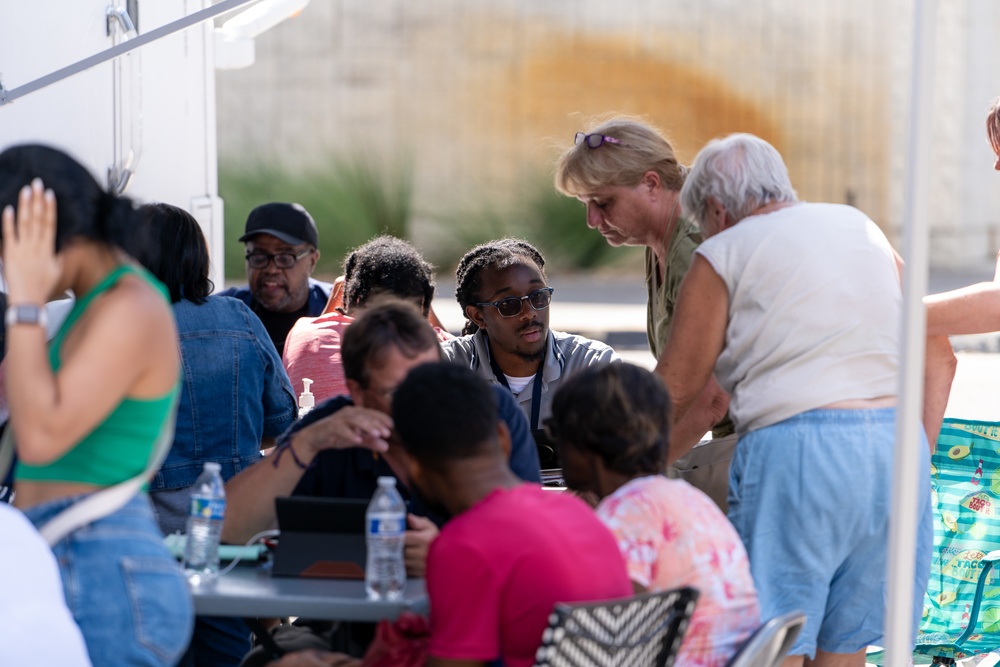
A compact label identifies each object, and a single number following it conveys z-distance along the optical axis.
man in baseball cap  10.45
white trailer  8.92
